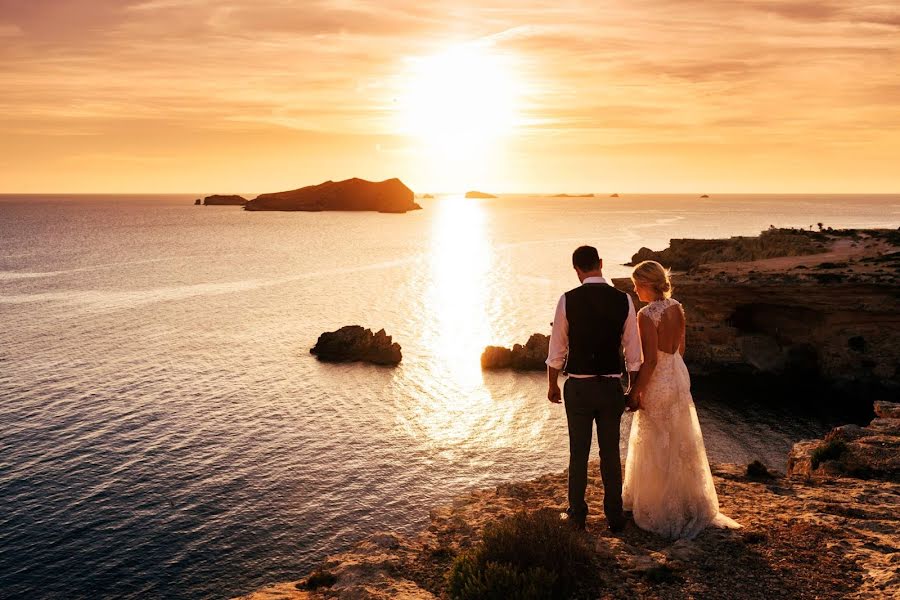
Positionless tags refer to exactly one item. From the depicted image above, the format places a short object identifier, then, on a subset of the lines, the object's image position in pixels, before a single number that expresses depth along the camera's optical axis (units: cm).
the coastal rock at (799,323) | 4381
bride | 1007
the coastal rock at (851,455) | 1627
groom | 956
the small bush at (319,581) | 1377
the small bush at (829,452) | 1722
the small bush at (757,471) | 1585
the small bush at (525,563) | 962
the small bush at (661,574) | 978
